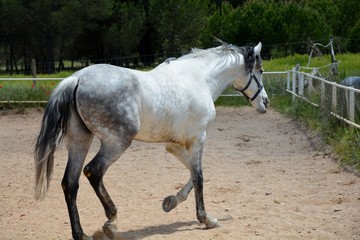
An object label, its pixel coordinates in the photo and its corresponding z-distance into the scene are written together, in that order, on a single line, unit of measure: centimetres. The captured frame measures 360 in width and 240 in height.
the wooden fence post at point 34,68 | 1794
